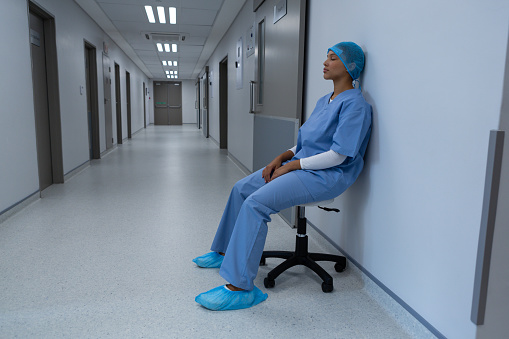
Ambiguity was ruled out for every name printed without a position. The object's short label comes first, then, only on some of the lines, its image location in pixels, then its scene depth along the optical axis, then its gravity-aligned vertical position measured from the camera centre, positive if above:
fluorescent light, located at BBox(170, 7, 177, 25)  5.93 +1.48
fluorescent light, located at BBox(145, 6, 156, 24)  5.88 +1.48
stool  2.10 -0.90
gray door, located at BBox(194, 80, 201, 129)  16.45 +0.03
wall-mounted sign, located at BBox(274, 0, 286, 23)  3.25 +0.84
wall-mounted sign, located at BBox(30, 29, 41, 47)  4.18 +0.73
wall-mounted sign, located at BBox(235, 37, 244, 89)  6.13 +0.70
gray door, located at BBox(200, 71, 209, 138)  11.66 -0.01
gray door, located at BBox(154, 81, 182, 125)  20.70 +0.18
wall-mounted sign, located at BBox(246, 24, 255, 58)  5.02 +0.90
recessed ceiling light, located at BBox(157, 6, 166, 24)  5.87 +1.48
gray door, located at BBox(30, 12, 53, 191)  4.26 +0.04
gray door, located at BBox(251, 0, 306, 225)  2.97 +0.24
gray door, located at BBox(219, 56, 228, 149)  8.70 +0.09
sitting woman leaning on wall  1.86 -0.35
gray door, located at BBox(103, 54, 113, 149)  7.65 +0.07
